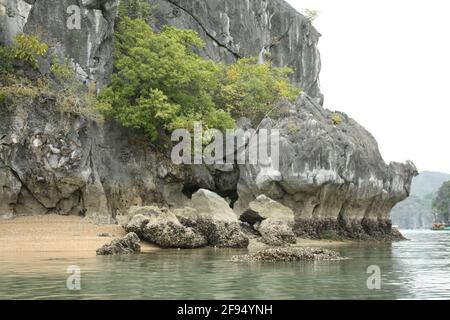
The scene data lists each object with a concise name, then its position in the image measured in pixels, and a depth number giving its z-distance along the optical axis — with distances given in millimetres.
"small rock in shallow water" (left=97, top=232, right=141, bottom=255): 19156
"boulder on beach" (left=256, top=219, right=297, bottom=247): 24438
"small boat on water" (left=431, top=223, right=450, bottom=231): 95319
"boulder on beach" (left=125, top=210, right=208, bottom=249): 22203
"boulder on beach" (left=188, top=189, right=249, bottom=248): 23797
